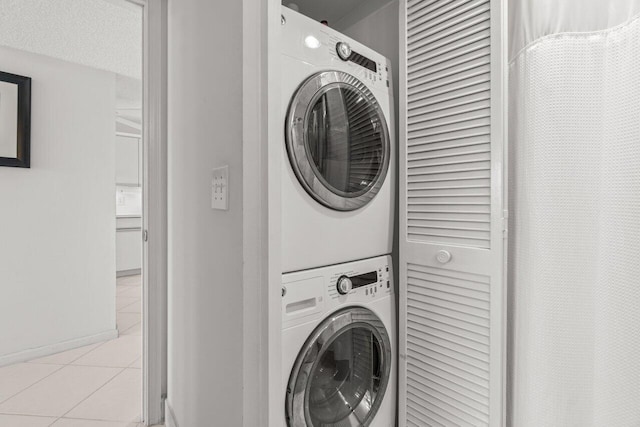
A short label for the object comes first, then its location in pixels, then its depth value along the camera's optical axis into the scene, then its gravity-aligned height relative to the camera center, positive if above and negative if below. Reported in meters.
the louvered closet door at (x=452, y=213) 1.07 -0.01
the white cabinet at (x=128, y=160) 4.85 +0.76
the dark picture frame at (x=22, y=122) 2.28 +0.61
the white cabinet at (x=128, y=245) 4.84 -0.49
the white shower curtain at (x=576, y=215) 0.94 -0.01
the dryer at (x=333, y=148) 1.03 +0.22
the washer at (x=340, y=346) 1.03 -0.47
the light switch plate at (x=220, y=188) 0.96 +0.07
